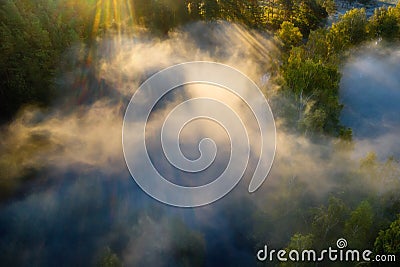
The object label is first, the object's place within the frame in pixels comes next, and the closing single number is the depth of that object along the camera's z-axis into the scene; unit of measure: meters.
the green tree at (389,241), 22.88
